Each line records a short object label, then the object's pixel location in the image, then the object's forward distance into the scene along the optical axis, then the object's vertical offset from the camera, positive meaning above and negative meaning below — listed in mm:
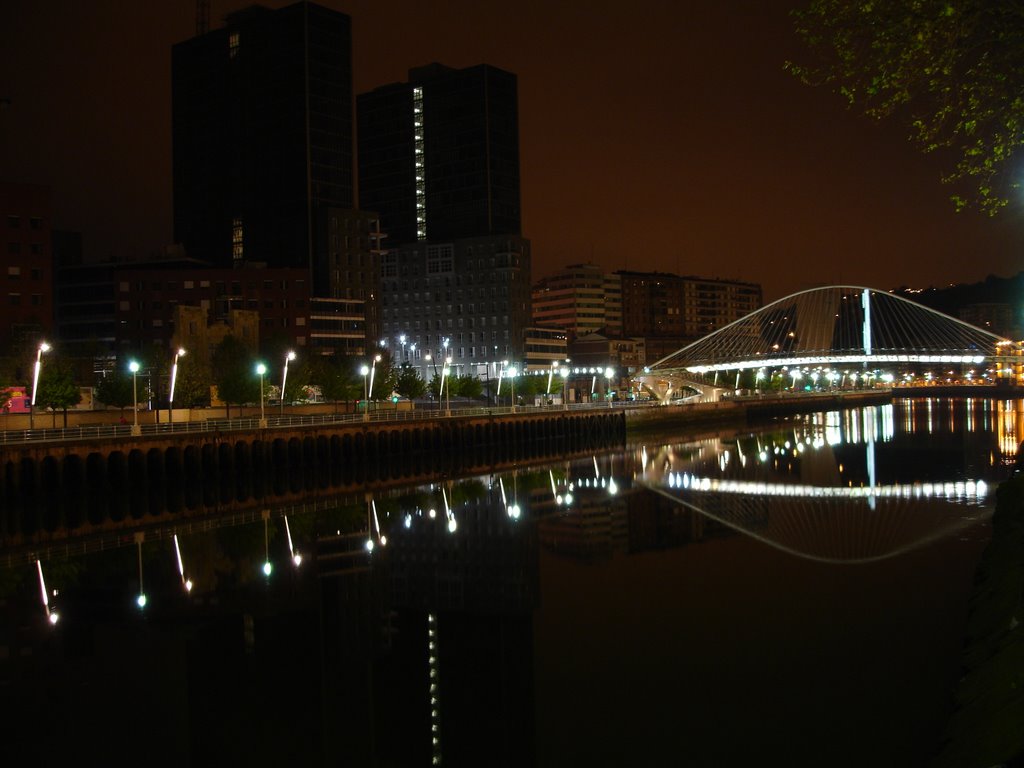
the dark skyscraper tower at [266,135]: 139500 +38561
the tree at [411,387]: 89500 +837
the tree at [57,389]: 54969 +726
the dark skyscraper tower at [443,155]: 172250 +43121
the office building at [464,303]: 148375 +14043
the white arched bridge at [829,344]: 120000 +6066
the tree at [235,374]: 66438 +1759
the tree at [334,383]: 75188 +1092
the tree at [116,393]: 60906 +528
